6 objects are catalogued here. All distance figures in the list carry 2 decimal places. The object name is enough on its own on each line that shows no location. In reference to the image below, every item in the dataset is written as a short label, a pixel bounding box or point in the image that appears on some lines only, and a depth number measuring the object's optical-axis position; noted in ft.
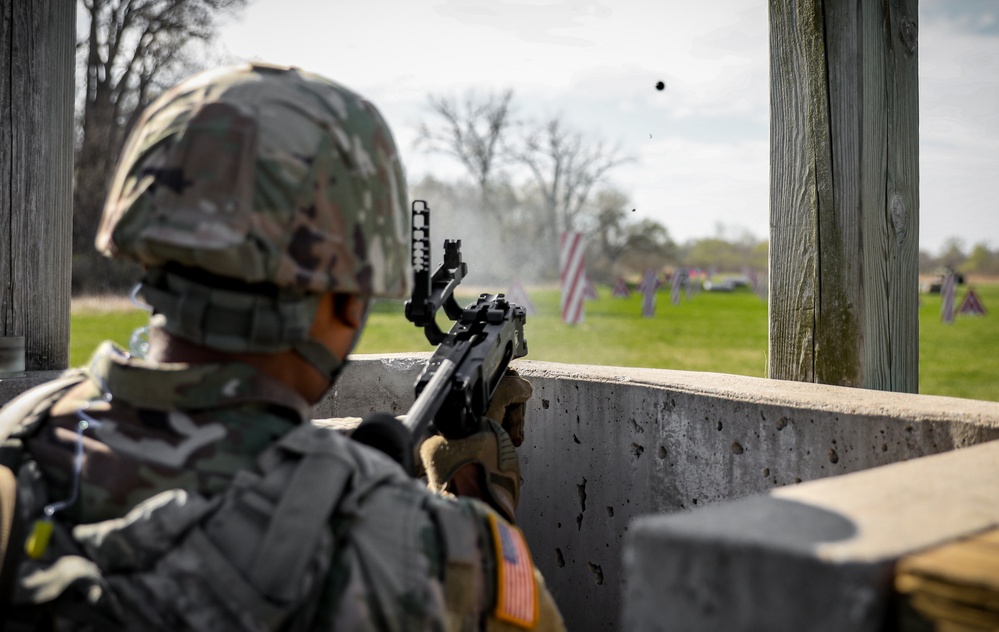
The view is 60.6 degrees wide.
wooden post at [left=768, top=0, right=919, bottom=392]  7.80
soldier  3.73
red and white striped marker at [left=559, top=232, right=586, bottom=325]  56.80
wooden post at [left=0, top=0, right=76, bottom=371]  9.98
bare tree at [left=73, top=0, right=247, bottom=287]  64.80
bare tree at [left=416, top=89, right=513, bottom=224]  94.53
